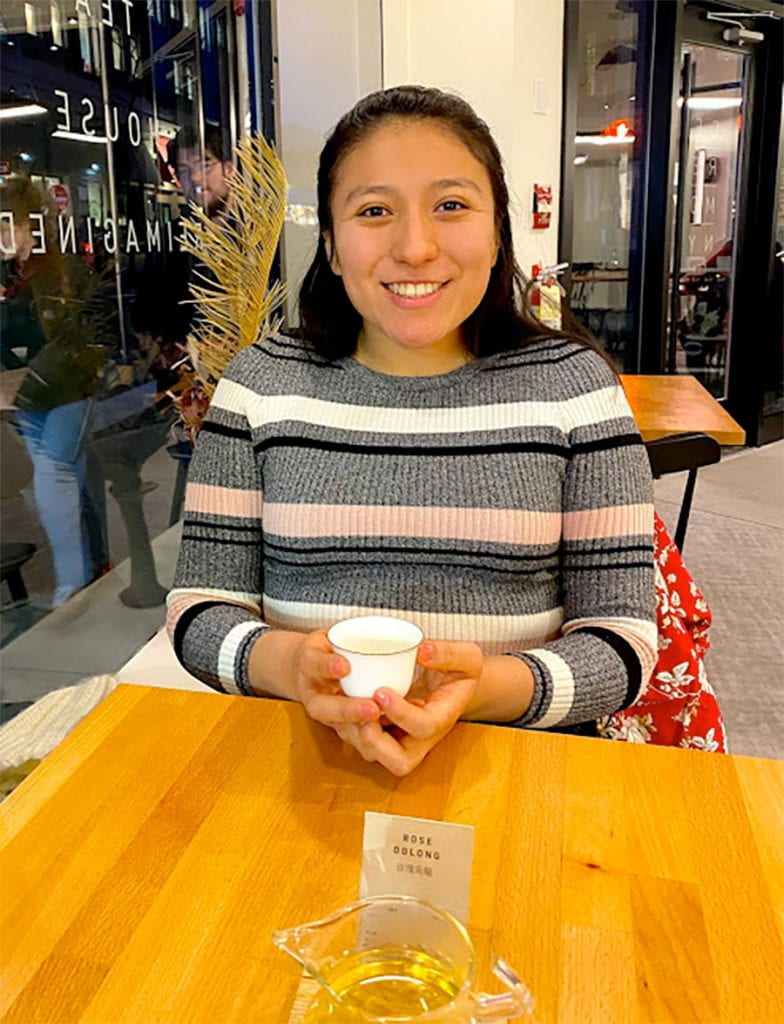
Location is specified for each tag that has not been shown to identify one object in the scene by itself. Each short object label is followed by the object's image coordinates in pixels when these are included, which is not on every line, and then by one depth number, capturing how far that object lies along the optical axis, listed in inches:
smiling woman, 45.8
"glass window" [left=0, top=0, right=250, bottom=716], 82.1
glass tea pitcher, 22.0
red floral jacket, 51.5
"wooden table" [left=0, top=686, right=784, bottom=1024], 24.6
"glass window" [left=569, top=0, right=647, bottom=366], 182.5
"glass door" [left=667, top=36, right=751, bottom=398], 199.5
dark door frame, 190.2
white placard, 25.6
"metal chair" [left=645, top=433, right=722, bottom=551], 80.7
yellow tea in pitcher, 22.1
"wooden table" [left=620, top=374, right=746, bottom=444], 96.7
